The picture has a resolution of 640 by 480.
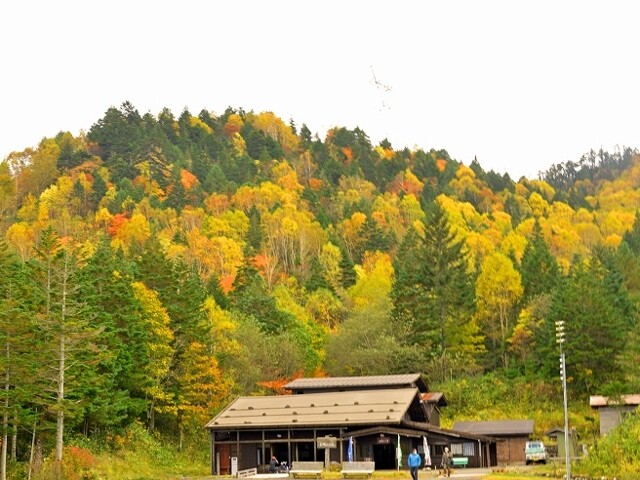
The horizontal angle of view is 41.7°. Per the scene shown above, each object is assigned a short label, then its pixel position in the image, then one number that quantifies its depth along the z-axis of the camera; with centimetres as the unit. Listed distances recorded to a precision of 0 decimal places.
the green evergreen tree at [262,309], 7262
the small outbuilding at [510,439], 5153
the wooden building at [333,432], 4647
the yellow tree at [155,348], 5253
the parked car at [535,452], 4759
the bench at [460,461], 4788
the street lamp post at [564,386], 3350
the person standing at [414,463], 3347
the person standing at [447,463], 3881
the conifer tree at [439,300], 6894
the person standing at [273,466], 4588
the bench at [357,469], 4006
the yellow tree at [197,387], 5547
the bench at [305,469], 4178
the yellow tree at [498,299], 7356
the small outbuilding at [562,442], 4738
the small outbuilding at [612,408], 5122
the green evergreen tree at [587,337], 5850
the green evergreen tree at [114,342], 4609
